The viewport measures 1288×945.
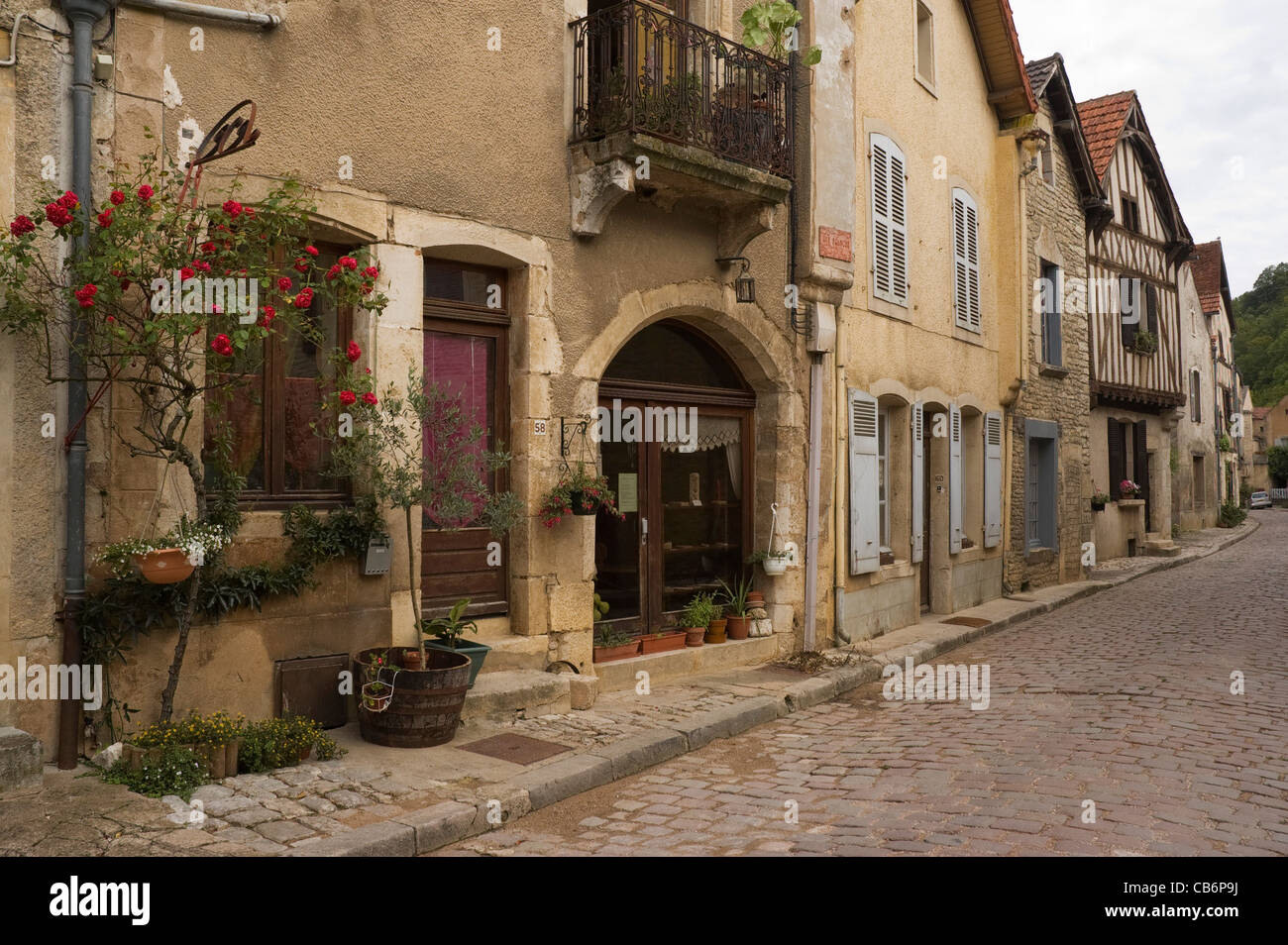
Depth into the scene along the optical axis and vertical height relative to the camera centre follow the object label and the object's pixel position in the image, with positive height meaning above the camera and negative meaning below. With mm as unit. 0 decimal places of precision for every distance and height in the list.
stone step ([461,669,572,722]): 6152 -1170
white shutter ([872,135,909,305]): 10688 +2958
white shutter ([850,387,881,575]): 9914 +141
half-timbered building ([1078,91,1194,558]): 19109 +3350
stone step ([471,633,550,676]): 6648 -973
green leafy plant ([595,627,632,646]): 7723 -1014
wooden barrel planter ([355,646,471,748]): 5477 -1096
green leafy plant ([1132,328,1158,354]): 20078 +3088
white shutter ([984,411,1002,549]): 13258 +270
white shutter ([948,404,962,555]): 12250 +240
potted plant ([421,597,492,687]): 6051 -783
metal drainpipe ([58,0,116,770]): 4762 +500
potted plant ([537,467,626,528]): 6836 +43
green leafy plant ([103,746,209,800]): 4480 -1179
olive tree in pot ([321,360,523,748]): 5488 +173
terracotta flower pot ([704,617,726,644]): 8578 -1085
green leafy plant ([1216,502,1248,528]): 30281 -549
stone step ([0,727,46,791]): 4305 -1060
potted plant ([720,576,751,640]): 8750 -896
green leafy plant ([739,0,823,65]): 8133 +3824
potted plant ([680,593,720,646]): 8336 -938
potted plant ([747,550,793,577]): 8953 -515
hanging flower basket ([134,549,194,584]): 4605 -257
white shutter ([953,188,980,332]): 12858 +3060
